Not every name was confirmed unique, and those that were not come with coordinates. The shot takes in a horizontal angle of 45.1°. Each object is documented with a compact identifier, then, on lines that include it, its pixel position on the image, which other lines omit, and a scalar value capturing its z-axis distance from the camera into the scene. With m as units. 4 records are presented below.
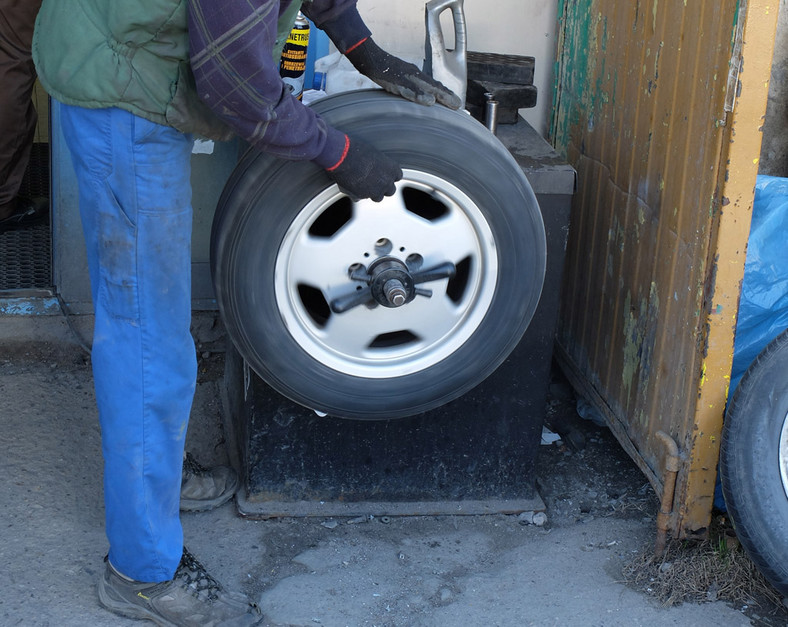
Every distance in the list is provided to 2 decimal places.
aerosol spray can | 2.87
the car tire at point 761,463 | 2.29
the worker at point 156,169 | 1.85
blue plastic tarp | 2.66
